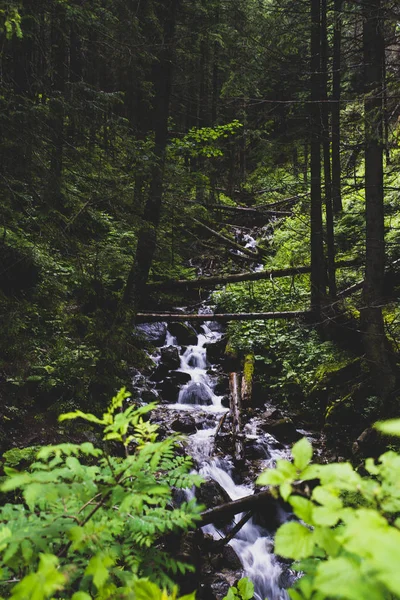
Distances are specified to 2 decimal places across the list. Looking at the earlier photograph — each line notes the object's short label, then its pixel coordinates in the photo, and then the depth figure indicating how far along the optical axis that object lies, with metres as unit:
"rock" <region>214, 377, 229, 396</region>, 10.16
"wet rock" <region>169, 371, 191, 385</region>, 10.41
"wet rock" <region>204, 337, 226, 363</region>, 11.70
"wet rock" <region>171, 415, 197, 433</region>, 8.28
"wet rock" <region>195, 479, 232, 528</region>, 5.90
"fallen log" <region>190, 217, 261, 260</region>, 16.67
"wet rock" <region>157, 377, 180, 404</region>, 9.75
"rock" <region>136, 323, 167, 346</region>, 12.35
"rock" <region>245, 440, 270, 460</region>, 7.51
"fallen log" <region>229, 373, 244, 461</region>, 7.56
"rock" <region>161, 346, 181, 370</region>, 11.09
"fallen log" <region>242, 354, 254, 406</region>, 9.27
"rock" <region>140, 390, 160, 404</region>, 9.07
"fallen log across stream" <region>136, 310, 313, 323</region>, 10.74
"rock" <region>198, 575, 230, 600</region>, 4.54
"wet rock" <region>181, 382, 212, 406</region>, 9.77
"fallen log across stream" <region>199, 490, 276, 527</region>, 4.80
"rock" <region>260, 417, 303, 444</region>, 8.02
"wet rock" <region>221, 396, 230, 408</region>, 9.57
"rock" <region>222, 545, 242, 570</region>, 5.31
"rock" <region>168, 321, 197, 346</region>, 12.53
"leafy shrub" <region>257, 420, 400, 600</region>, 0.72
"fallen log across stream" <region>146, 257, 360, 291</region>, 12.11
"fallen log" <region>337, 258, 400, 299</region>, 9.28
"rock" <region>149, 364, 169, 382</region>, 10.48
